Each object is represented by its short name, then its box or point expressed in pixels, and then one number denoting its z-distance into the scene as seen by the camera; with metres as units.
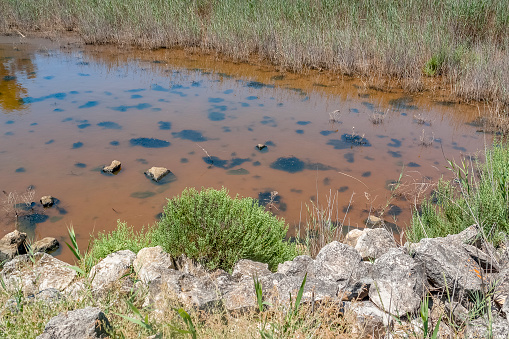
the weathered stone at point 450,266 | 2.37
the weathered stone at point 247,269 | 2.74
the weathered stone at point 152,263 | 2.69
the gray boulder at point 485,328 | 2.04
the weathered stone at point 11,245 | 3.65
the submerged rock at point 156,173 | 5.12
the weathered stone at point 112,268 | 2.72
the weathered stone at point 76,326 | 1.84
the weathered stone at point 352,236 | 3.84
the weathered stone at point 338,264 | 2.62
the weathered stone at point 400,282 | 2.32
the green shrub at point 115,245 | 3.28
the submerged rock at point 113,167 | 5.29
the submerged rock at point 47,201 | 4.57
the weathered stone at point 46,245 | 3.82
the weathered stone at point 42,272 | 2.80
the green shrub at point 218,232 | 3.02
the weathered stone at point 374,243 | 3.03
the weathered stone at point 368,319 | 2.15
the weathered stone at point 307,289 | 2.28
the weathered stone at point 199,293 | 2.35
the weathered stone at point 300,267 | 2.73
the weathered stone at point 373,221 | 4.40
